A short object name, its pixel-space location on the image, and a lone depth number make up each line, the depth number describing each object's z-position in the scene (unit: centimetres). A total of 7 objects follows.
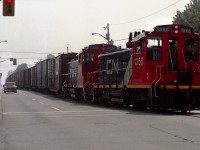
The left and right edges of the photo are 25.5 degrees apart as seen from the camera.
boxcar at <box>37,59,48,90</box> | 5650
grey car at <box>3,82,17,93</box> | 6619
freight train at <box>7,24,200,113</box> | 2070
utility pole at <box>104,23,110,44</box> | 6350
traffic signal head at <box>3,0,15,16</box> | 2041
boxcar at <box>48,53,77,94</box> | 4353
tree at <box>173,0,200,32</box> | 7969
